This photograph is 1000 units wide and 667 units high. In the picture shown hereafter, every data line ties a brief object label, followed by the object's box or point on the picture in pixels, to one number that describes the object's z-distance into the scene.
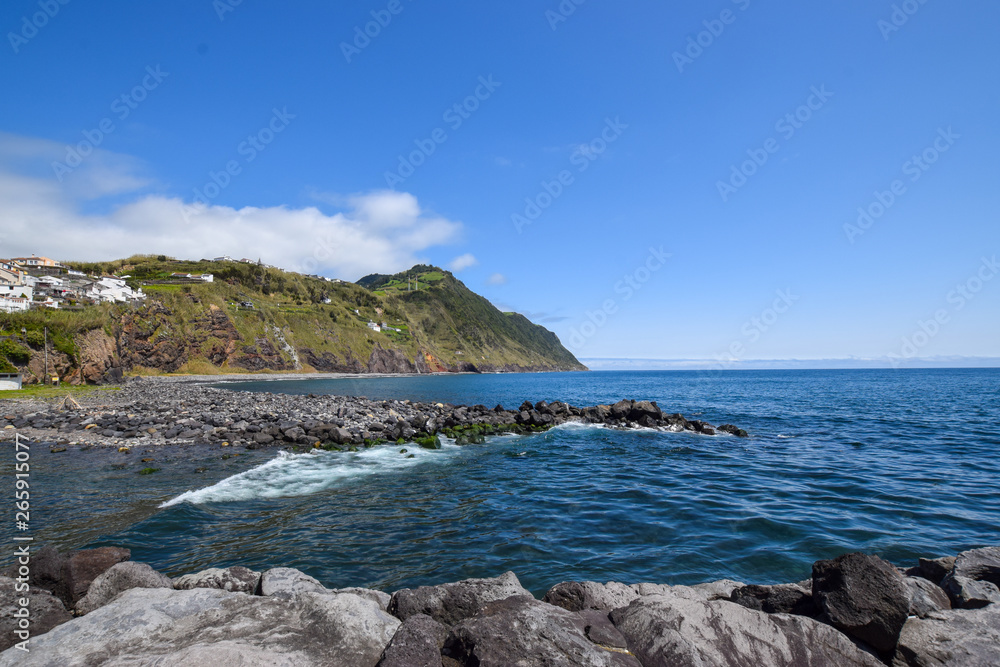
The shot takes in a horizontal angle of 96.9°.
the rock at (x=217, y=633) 4.75
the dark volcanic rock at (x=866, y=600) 5.66
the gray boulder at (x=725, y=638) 5.19
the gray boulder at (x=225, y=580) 7.40
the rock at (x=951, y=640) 5.35
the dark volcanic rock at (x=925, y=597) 6.34
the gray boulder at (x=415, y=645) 4.86
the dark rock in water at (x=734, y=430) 30.84
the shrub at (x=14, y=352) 44.38
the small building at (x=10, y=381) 40.50
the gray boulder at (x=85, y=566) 6.90
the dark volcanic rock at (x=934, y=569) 7.83
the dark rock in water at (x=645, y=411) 36.09
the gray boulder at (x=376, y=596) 7.03
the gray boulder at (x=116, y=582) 6.66
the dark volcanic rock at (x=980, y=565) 7.17
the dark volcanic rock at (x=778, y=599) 6.62
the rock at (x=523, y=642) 4.66
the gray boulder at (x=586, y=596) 6.99
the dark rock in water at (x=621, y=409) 37.97
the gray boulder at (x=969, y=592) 6.45
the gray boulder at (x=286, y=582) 7.12
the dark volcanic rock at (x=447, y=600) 6.25
